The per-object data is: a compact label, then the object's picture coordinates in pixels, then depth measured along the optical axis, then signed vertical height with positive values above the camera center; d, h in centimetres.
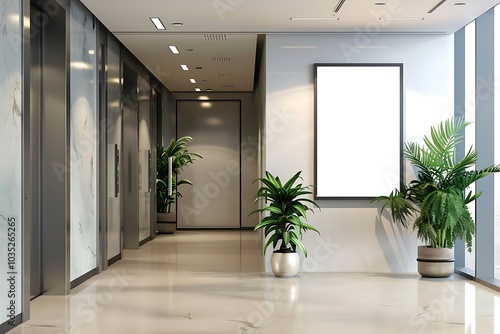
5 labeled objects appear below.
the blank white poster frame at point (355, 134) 860 +33
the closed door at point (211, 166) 1547 -12
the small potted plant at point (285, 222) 813 -70
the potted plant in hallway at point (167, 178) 1384 -34
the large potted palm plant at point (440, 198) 775 -43
